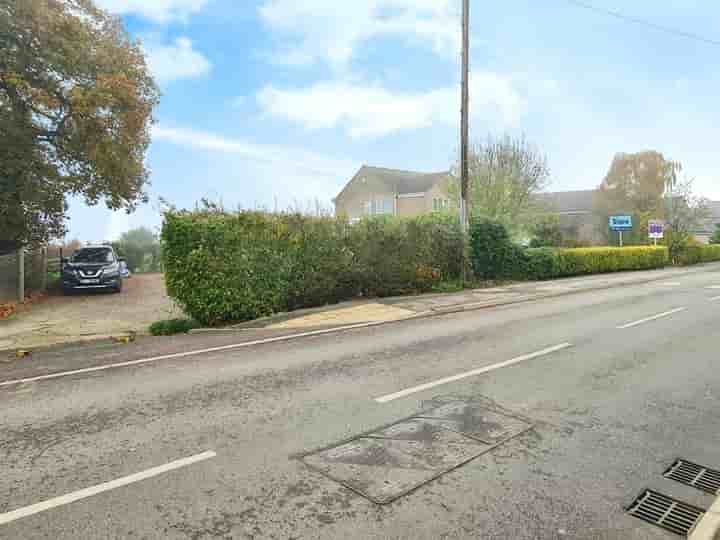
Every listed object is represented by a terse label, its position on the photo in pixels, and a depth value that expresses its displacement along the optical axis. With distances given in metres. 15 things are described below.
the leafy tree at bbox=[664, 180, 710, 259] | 32.94
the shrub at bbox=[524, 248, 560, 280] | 20.08
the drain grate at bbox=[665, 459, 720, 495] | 3.55
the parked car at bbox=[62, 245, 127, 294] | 18.11
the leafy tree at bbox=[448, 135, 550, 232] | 31.78
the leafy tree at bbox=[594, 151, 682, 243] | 46.44
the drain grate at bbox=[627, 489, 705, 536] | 3.08
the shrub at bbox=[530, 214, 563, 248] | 32.53
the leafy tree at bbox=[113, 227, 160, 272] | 29.31
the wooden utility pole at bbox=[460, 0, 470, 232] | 15.93
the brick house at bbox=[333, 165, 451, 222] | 51.09
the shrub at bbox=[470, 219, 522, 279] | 18.03
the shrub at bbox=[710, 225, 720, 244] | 47.66
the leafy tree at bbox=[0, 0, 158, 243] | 16.17
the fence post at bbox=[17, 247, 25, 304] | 16.45
